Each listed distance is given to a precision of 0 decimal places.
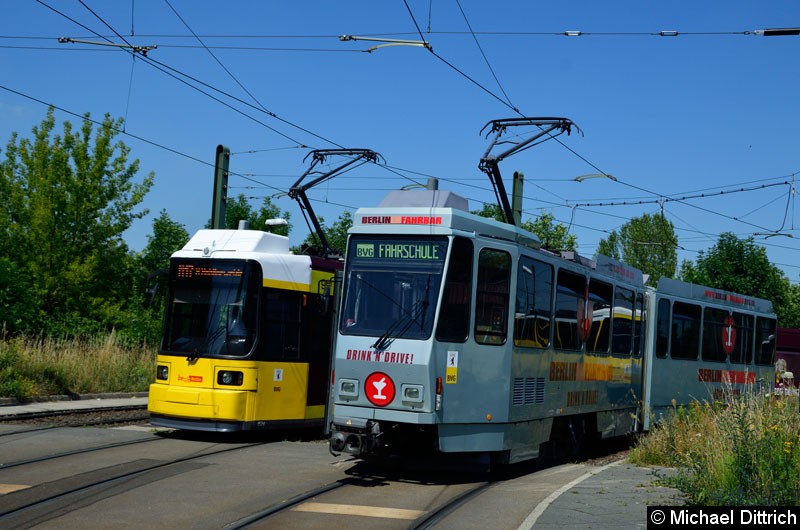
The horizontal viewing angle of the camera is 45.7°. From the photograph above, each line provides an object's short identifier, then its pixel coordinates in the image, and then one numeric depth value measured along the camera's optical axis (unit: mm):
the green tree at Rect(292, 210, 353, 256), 41250
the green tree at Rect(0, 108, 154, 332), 28656
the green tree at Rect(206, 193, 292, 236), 40438
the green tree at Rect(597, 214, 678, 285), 75369
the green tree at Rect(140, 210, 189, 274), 35625
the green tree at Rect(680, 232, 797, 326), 39531
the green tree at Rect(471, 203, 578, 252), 33531
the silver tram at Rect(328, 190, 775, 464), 10773
